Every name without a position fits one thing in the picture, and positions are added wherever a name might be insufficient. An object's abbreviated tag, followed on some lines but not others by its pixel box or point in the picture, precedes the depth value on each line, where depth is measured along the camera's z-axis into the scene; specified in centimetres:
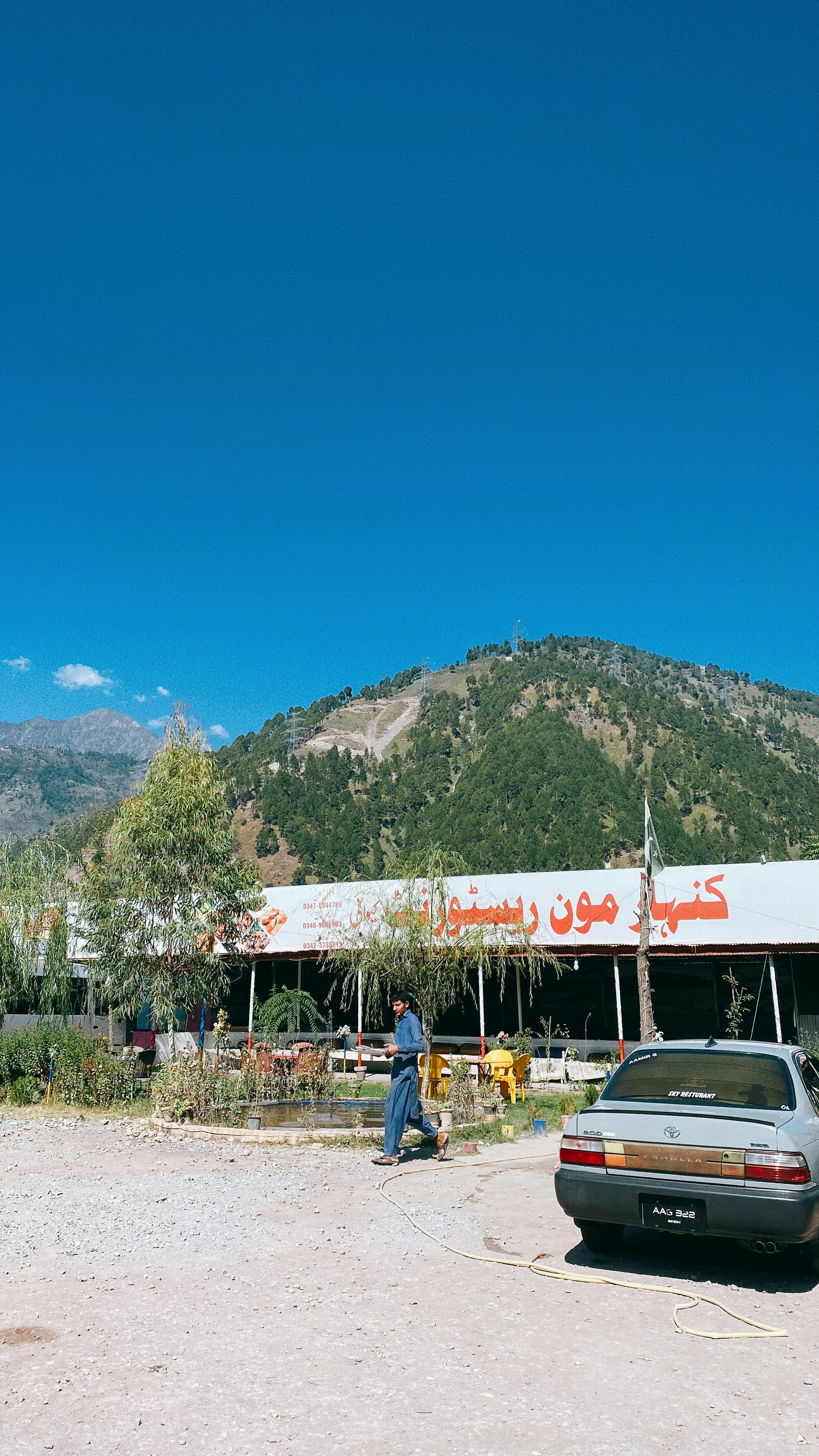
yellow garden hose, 489
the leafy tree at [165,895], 1973
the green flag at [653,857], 1703
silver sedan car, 544
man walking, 994
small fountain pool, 1261
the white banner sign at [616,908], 2109
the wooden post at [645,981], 1569
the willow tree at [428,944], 1625
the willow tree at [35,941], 1905
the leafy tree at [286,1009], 2352
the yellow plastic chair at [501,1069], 1558
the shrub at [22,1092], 1605
